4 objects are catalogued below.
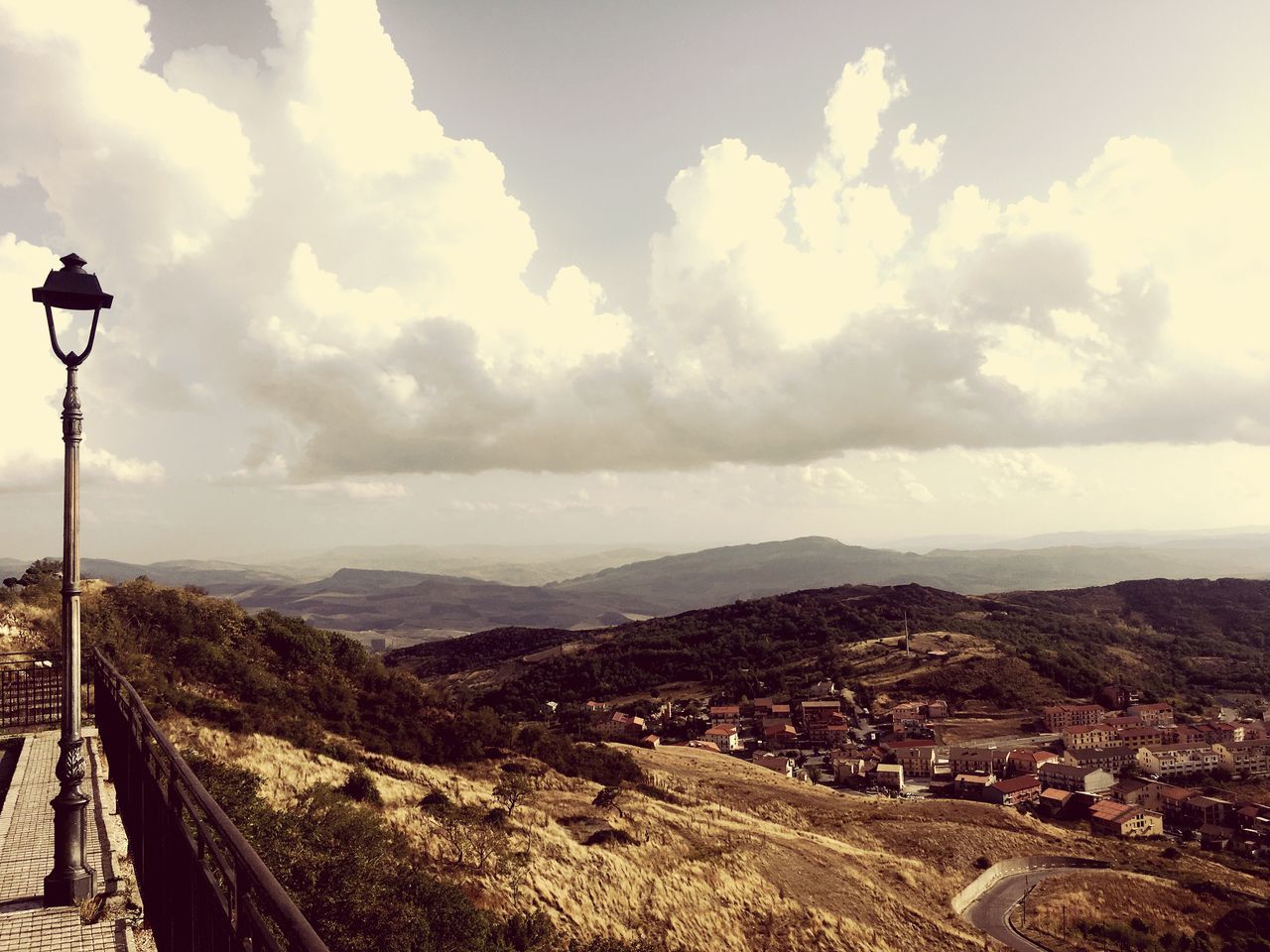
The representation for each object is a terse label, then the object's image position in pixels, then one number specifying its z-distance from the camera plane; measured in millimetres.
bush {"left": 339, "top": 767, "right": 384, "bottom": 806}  22828
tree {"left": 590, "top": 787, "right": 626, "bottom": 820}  33656
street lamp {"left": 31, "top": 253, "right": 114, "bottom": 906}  7312
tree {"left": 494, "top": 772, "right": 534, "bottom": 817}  28547
